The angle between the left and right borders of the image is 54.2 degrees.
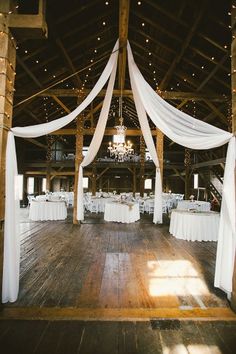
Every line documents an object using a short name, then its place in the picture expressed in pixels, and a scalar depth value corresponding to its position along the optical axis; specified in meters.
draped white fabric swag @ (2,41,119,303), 2.59
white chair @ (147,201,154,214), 11.19
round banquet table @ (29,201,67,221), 8.40
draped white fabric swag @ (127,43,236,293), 2.64
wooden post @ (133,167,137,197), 16.34
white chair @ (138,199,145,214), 11.54
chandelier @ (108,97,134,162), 7.45
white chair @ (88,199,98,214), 11.38
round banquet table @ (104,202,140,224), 8.12
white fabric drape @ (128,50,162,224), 4.87
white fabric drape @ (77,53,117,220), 4.64
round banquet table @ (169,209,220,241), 5.80
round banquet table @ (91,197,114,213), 11.37
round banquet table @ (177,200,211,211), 9.65
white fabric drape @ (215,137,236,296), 2.63
